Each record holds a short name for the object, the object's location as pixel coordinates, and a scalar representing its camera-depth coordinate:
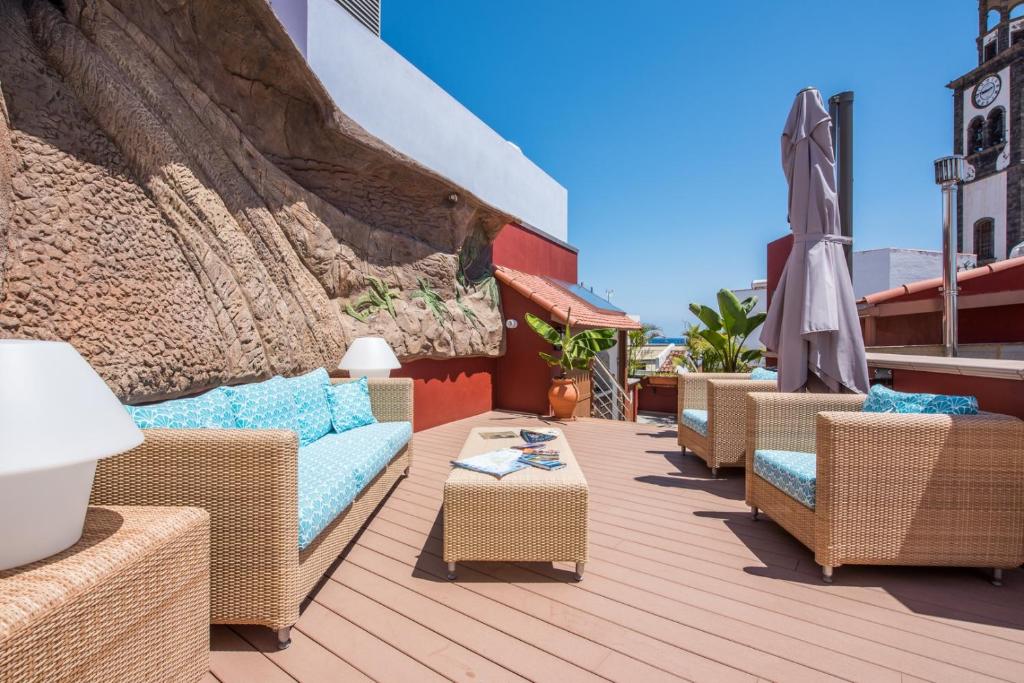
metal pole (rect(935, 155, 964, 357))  4.85
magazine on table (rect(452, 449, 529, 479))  2.71
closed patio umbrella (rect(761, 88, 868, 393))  3.53
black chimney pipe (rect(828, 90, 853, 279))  5.91
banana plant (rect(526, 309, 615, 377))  7.45
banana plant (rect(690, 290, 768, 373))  6.95
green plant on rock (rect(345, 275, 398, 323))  5.64
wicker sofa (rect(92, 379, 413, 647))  1.93
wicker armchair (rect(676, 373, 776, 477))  4.36
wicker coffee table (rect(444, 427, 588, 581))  2.49
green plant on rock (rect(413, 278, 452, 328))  6.70
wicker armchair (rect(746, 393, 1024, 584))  2.47
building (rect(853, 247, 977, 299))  21.55
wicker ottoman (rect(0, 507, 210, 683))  1.10
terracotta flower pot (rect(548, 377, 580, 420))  7.21
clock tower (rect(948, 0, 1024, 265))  25.47
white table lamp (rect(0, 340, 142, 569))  1.19
